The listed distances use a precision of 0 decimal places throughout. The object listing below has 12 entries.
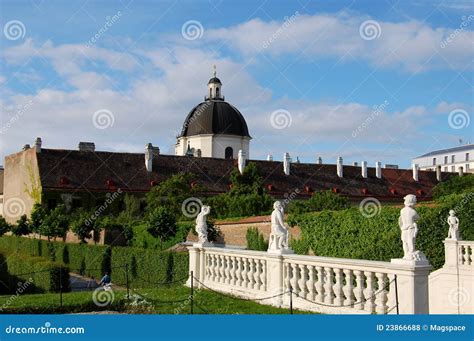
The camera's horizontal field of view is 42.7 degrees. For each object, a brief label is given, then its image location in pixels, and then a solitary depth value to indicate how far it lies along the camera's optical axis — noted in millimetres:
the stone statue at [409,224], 9062
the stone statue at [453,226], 17547
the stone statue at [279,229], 12109
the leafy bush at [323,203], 32872
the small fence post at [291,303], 10398
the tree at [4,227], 45438
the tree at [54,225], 39250
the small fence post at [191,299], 11794
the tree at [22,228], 43938
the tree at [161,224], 34219
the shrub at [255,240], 28720
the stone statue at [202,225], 14594
